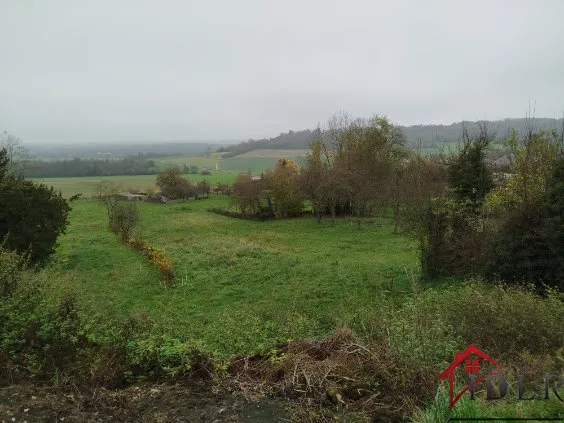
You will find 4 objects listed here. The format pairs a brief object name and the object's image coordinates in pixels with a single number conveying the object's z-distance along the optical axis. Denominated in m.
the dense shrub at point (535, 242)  10.14
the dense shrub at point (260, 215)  33.16
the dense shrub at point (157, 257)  15.91
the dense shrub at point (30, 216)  16.03
